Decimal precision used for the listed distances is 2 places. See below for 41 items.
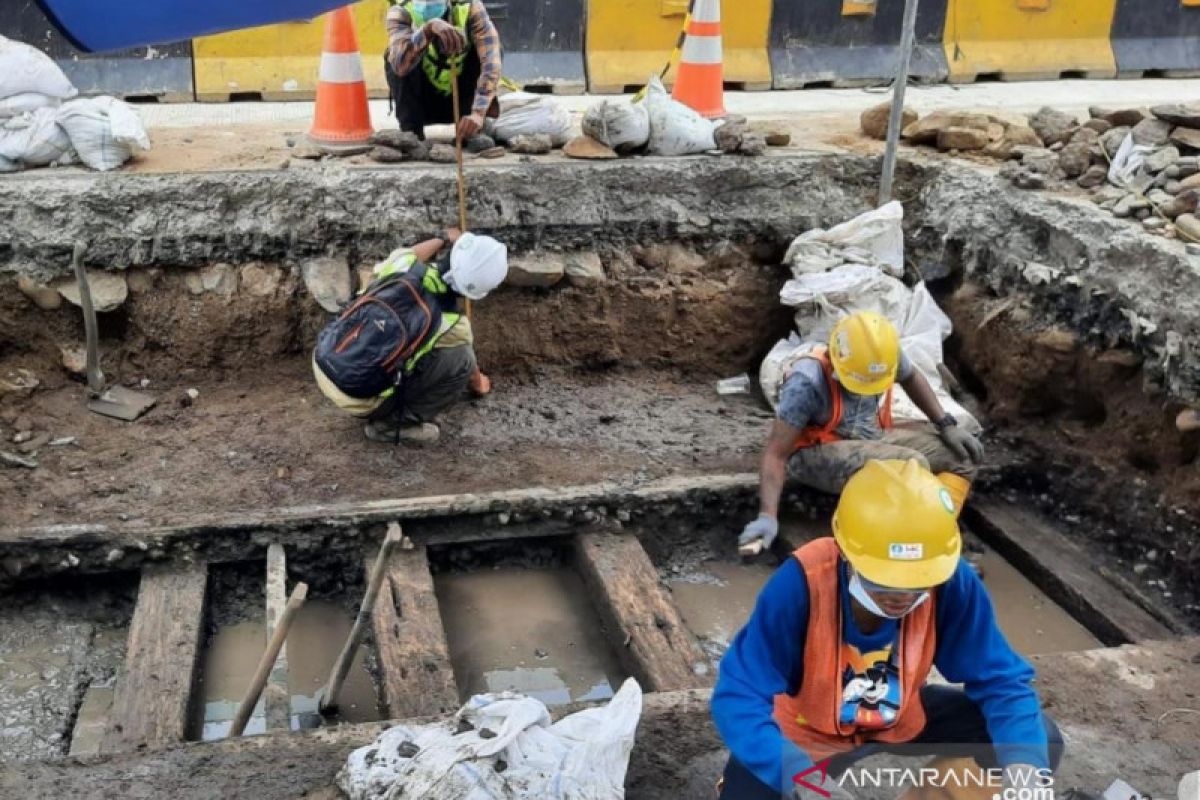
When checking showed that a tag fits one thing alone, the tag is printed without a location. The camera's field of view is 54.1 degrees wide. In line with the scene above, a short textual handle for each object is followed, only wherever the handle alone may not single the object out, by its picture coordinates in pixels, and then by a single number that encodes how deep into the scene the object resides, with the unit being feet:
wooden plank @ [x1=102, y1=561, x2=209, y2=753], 11.67
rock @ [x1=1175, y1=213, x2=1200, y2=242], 16.29
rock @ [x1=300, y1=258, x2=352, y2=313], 18.25
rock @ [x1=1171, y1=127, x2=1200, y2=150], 18.78
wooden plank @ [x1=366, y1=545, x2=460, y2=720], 12.21
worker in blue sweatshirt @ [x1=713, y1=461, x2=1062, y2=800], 8.30
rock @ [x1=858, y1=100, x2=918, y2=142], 22.44
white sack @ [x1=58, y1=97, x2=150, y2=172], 18.48
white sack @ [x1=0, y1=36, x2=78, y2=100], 18.52
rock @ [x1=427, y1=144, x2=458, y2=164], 19.57
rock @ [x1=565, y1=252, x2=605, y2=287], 19.43
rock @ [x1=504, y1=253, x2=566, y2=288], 19.02
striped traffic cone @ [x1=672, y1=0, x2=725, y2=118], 22.52
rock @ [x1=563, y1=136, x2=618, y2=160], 20.15
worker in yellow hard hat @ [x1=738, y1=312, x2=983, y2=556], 14.42
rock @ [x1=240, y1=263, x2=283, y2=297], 18.51
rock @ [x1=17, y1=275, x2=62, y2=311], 17.66
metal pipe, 19.01
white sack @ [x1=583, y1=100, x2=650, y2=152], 20.10
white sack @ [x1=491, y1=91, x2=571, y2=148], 20.94
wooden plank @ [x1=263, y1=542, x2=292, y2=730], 11.98
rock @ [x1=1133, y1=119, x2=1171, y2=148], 19.11
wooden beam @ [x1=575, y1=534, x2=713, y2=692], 12.87
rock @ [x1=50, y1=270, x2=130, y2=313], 17.85
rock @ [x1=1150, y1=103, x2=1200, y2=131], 19.02
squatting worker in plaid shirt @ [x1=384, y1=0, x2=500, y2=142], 19.66
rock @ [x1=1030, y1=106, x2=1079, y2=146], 21.08
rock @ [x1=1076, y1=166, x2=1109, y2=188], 18.93
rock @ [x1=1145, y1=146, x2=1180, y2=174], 18.24
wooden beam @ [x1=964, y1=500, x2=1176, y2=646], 14.42
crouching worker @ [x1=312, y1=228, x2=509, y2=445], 15.88
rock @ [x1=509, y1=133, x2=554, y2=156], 20.47
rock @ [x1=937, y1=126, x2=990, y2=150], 21.33
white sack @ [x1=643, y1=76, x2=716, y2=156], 20.51
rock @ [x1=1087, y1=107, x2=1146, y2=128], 20.68
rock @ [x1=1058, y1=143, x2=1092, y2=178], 19.39
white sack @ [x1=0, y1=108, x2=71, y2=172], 18.33
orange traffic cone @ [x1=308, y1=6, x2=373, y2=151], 20.33
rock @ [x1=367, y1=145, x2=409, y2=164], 19.39
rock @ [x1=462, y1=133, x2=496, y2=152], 20.38
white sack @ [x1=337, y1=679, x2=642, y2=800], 9.55
